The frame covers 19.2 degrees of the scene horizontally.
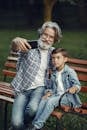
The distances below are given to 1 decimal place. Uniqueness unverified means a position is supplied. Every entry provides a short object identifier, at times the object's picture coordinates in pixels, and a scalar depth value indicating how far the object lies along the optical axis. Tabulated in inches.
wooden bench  111.4
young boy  100.8
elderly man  103.0
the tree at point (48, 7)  404.3
